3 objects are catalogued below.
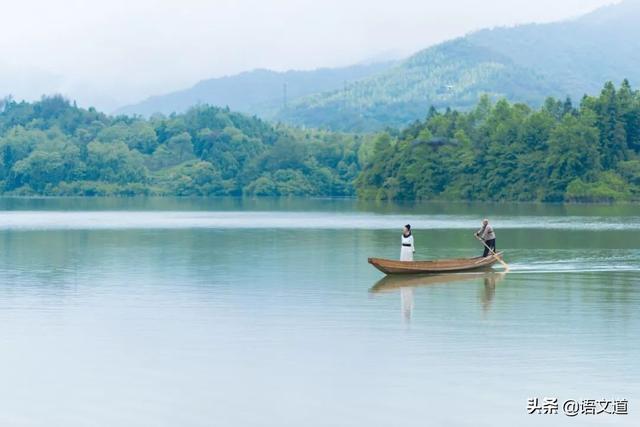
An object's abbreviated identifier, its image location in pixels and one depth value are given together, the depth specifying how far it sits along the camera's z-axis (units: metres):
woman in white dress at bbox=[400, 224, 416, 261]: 42.74
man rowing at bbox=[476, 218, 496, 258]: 46.81
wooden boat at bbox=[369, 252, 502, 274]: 42.22
